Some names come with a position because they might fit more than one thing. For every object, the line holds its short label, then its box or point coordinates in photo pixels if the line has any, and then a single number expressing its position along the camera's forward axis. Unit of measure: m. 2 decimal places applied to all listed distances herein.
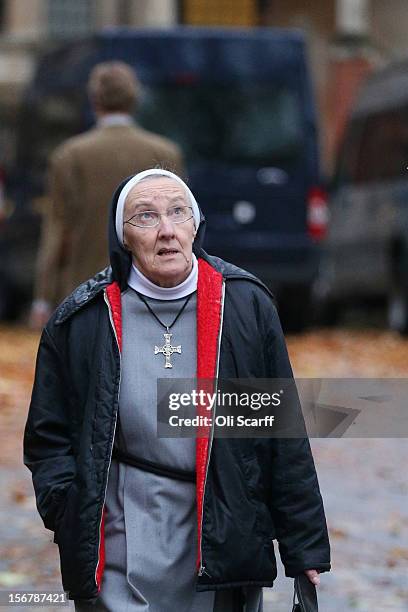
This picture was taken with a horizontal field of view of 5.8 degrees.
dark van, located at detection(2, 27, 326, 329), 32.78
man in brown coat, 17.34
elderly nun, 8.44
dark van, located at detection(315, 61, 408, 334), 34.25
